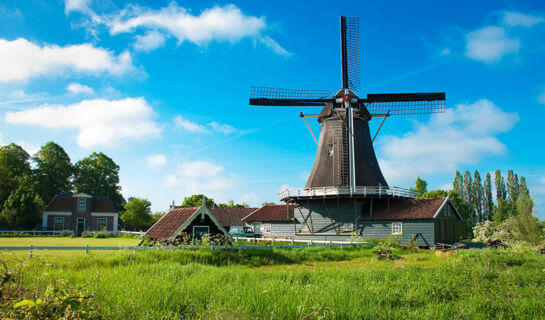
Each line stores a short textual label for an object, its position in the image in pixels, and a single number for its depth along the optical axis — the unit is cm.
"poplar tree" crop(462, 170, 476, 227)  4794
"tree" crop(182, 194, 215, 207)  5278
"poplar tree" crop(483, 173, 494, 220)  4762
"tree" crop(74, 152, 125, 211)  5497
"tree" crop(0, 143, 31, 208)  4450
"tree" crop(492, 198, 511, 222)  4112
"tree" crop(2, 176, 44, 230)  4009
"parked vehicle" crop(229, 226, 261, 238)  3822
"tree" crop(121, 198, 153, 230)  4219
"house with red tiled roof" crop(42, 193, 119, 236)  4203
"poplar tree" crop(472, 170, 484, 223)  4797
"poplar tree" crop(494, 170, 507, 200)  4684
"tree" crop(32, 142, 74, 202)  4991
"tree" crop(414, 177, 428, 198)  4444
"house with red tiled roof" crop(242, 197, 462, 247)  2400
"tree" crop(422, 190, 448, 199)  3994
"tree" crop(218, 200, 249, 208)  5919
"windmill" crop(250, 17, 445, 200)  2605
